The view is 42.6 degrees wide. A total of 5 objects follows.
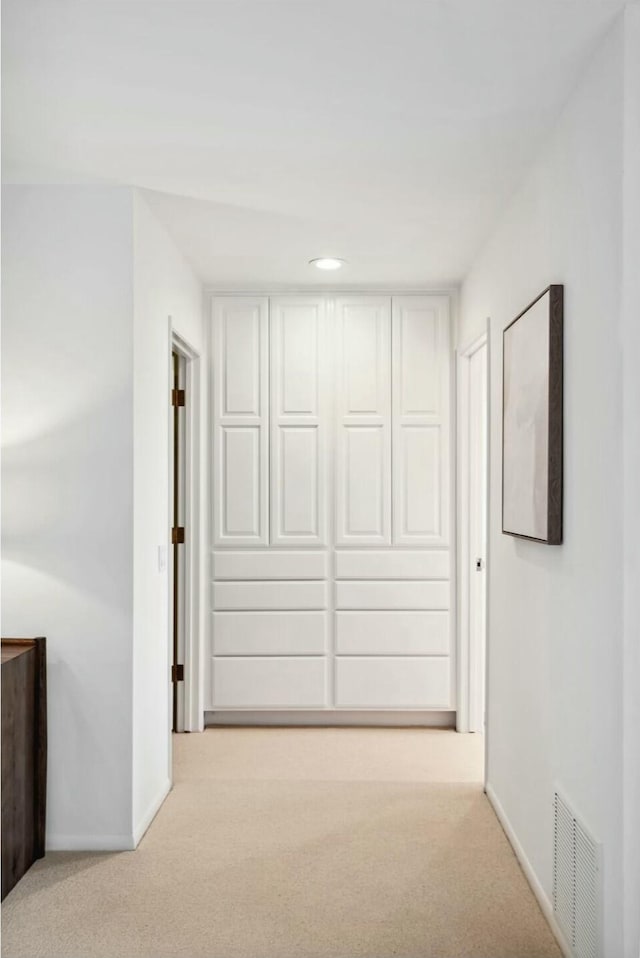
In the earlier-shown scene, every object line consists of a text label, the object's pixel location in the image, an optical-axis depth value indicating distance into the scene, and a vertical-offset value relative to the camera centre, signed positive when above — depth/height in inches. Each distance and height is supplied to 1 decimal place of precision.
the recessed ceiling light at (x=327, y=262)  164.5 +44.4
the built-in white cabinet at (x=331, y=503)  187.0 -5.0
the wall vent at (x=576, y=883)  83.4 -43.6
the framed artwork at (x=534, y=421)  98.0 +8.1
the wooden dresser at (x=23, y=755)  109.5 -38.6
